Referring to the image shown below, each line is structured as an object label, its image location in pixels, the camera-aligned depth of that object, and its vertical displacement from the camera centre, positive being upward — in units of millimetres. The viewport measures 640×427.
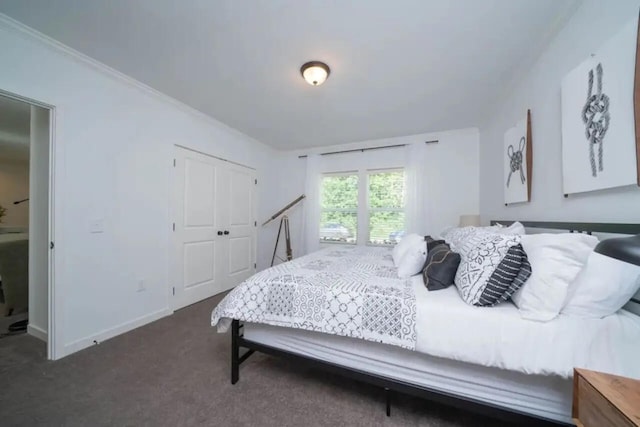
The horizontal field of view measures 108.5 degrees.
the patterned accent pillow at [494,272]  1140 -294
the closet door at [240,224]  3604 -170
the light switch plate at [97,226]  2037 -116
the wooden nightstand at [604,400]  581 -506
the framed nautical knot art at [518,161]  1954 +489
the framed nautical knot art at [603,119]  1046 +498
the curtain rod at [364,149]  3579 +1121
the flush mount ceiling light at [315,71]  1968 +1235
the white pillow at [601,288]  954 -311
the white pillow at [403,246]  1876 -277
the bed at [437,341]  961 -623
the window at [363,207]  3861 +123
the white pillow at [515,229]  1648 -114
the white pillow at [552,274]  1008 -267
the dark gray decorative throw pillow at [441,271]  1389 -353
